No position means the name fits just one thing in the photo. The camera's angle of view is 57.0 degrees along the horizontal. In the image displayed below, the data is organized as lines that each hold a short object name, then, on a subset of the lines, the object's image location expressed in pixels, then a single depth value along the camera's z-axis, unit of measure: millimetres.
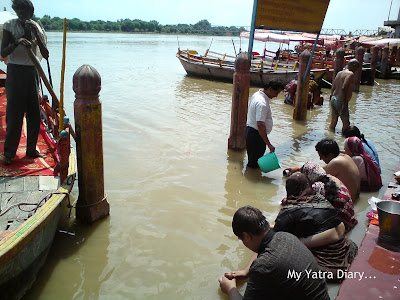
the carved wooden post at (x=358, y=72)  15760
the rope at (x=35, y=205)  3146
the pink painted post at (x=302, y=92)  8844
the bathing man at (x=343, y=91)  7898
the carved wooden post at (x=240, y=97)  6141
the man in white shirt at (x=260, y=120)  5282
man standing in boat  3805
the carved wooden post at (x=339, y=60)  12652
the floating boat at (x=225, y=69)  16750
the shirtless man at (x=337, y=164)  4227
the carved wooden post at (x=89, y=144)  3572
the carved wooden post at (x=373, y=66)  18234
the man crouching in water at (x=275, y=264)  2117
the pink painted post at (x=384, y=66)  20666
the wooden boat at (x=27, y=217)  2635
